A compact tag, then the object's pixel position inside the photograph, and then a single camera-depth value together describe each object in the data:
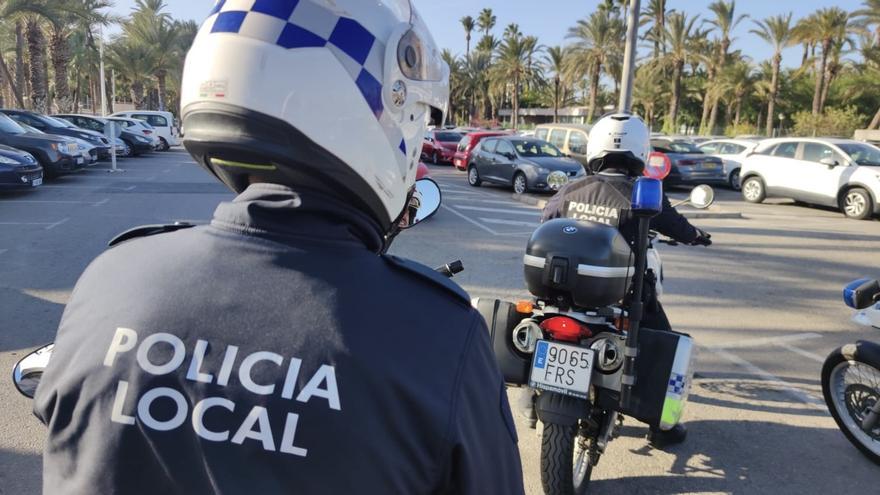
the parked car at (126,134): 21.47
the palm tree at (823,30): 33.17
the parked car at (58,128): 16.61
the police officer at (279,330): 0.94
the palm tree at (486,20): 65.94
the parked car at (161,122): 26.70
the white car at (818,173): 12.75
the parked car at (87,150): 14.85
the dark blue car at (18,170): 11.27
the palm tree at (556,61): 46.62
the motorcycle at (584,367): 2.82
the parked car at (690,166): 17.02
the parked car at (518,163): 15.22
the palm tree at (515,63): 48.66
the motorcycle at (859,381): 3.38
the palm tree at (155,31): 36.28
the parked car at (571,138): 17.70
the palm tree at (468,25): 68.72
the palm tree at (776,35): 36.72
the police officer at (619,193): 3.58
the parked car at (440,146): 23.77
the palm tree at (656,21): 40.47
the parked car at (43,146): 13.30
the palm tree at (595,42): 38.19
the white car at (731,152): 18.02
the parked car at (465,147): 20.66
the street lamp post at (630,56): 12.21
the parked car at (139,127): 23.06
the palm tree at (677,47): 39.09
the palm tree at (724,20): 37.72
